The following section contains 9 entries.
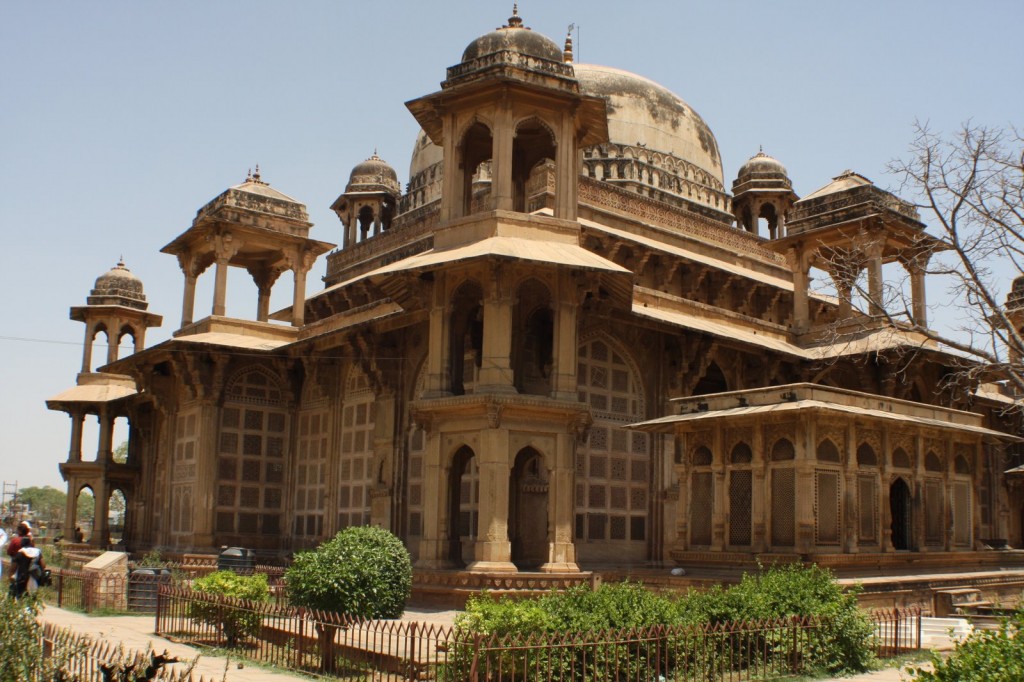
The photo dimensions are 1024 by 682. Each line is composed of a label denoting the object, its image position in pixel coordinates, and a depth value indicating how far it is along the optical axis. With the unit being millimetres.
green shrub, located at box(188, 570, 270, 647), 13578
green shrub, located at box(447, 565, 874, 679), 10000
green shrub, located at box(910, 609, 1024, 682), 7734
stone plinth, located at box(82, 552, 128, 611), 17562
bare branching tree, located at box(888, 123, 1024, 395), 15070
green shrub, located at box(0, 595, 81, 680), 7398
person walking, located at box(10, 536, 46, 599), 14812
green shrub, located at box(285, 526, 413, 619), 13680
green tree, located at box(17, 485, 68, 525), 119650
